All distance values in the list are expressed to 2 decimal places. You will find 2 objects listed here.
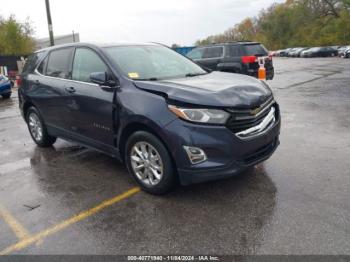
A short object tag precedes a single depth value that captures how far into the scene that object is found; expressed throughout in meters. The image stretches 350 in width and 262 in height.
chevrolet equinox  3.47
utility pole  16.83
